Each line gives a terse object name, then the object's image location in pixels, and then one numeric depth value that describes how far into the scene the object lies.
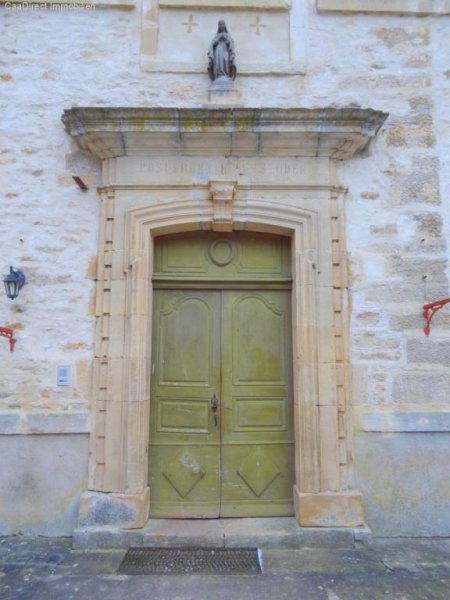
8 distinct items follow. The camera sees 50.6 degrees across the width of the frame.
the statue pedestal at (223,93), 4.30
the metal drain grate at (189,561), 3.32
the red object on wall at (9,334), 3.99
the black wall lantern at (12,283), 3.99
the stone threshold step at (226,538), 3.66
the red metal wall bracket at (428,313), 4.05
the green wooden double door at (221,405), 4.09
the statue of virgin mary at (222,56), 4.29
